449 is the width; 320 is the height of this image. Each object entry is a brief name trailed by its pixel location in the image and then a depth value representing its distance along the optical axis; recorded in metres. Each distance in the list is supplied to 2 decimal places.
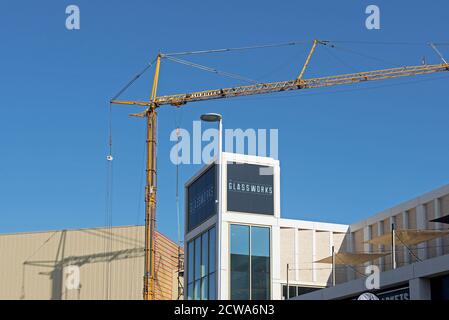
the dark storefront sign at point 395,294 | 28.33
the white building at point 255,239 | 46.66
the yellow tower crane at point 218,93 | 84.56
